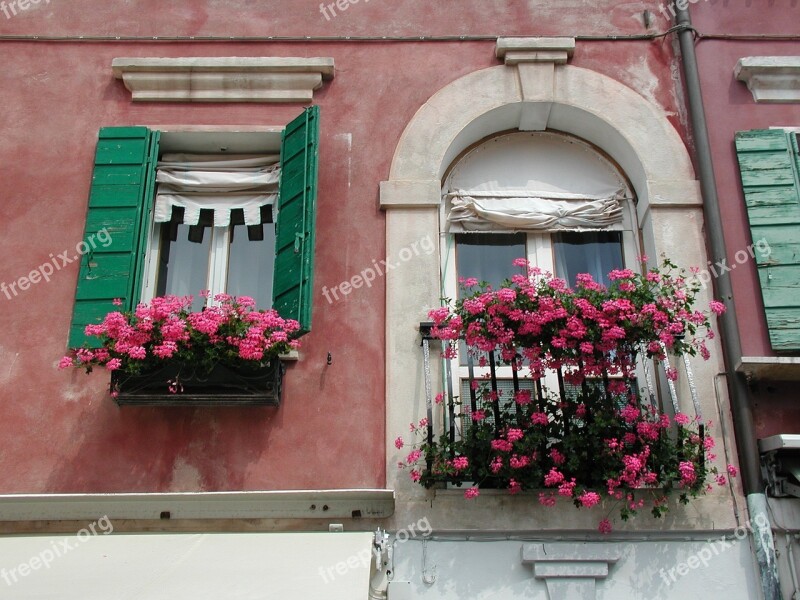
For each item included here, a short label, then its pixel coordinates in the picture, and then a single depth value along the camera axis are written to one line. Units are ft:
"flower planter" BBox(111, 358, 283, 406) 20.10
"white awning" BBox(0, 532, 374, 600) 16.97
